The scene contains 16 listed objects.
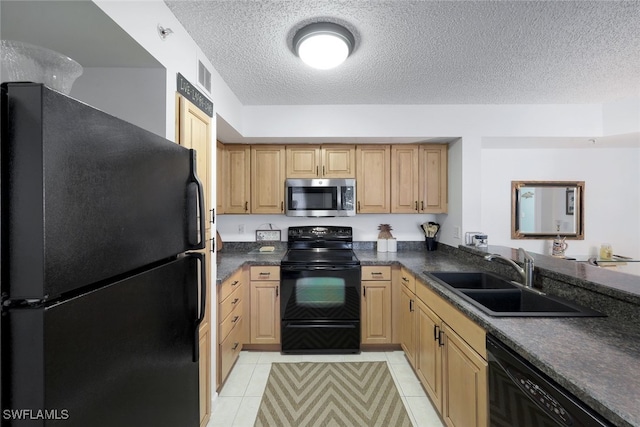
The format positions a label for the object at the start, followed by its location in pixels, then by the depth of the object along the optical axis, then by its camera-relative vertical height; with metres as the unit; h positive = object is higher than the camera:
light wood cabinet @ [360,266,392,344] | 2.79 -0.92
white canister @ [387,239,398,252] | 3.26 -0.38
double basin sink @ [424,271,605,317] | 1.39 -0.52
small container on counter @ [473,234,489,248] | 2.72 -0.27
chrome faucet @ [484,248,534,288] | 1.77 -0.36
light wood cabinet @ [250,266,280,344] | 2.78 -0.94
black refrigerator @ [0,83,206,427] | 0.47 -0.11
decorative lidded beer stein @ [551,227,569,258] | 3.30 -0.40
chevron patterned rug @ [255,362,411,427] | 1.91 -1.39
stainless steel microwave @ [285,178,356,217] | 3.05 +0.16
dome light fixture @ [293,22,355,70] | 1.59 +0.99
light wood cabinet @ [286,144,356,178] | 3.11 +0.56
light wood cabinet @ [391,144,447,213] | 3.13 +0.36
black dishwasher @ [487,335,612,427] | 0.84 -0.64
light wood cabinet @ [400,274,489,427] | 1.39 -0.88
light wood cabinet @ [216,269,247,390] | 2.14 -0.92
